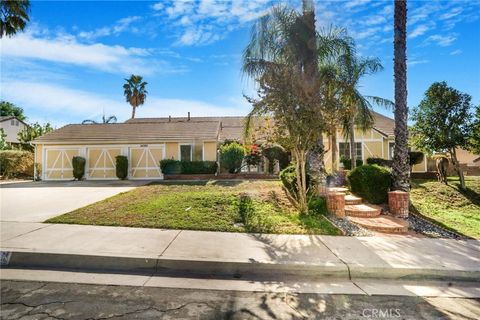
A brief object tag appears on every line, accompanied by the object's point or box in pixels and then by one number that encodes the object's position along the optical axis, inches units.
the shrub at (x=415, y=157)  660.7
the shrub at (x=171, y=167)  740.6
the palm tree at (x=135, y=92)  1517.0
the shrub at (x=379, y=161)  651.7
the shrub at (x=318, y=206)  329.4
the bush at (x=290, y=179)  364.8
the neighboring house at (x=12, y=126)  1633.9
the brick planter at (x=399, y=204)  331.9
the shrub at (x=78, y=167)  813.2
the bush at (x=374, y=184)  375.2
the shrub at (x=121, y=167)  799.1
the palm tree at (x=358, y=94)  525.3
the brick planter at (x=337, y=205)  319.9
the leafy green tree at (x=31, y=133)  1221.8
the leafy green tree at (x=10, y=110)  2102.2
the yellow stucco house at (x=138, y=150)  829.2
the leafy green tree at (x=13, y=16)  490.0
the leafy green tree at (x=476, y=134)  436.3
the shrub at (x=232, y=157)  735.1
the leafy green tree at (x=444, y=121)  451.2
